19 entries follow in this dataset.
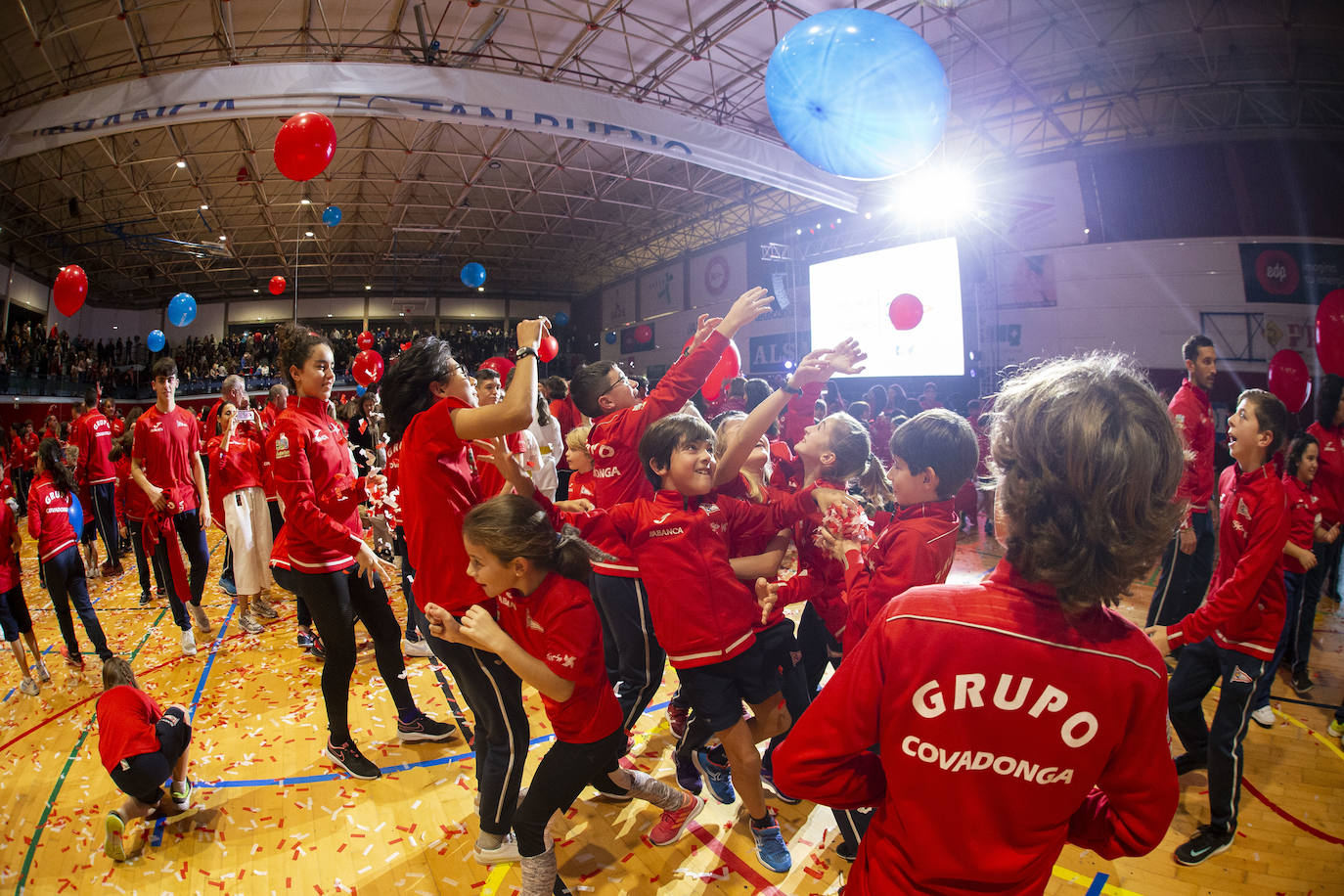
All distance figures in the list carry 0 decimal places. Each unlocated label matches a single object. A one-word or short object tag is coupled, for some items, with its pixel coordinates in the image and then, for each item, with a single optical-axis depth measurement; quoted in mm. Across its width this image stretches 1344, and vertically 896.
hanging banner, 6793
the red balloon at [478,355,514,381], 5651
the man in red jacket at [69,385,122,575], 5668
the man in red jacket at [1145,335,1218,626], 3584
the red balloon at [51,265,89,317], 6242
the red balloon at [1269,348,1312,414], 5410
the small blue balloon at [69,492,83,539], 4107
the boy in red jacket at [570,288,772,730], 2499
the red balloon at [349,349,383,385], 9617
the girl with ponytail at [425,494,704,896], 1816
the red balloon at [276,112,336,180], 4805
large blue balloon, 3271
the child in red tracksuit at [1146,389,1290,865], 1979
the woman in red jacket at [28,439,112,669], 3719
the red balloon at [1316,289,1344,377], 4766
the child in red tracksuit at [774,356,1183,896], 841
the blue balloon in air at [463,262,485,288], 12586
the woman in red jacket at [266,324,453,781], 2740
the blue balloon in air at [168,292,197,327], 9883
